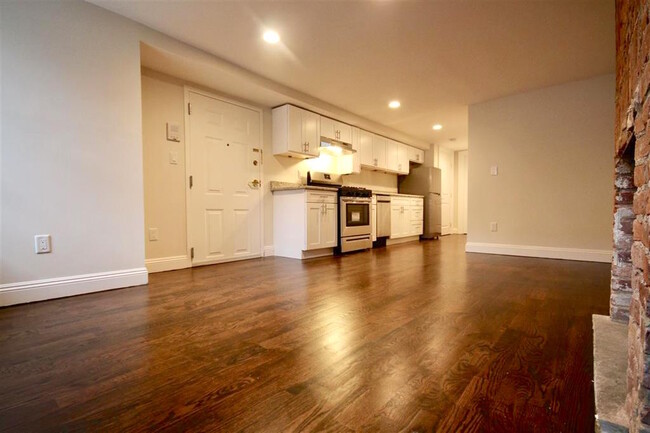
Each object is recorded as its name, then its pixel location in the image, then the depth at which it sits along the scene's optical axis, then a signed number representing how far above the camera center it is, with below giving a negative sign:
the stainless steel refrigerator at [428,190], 6.37 +0.42
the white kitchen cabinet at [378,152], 5.42 +1.06
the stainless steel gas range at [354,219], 4.30 -0.14
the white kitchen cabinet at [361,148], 5.01 +1.06
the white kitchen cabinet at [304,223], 3.81 -0.17
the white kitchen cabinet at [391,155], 5.74 +1.05
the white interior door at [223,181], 3.32 +0.36
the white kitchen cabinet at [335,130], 4.43 +1.24
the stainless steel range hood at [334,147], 4.55 +0.99
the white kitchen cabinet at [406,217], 5.53 -0.15
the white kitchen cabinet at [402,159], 6.07 +1.03
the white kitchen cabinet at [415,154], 6.38 +1.20
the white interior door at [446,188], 7.21 +0.52
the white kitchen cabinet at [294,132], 3.94 +1.06
